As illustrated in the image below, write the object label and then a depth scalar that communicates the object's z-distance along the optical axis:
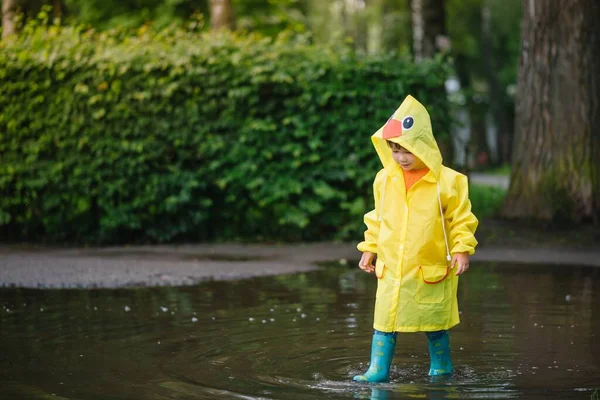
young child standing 6.00
